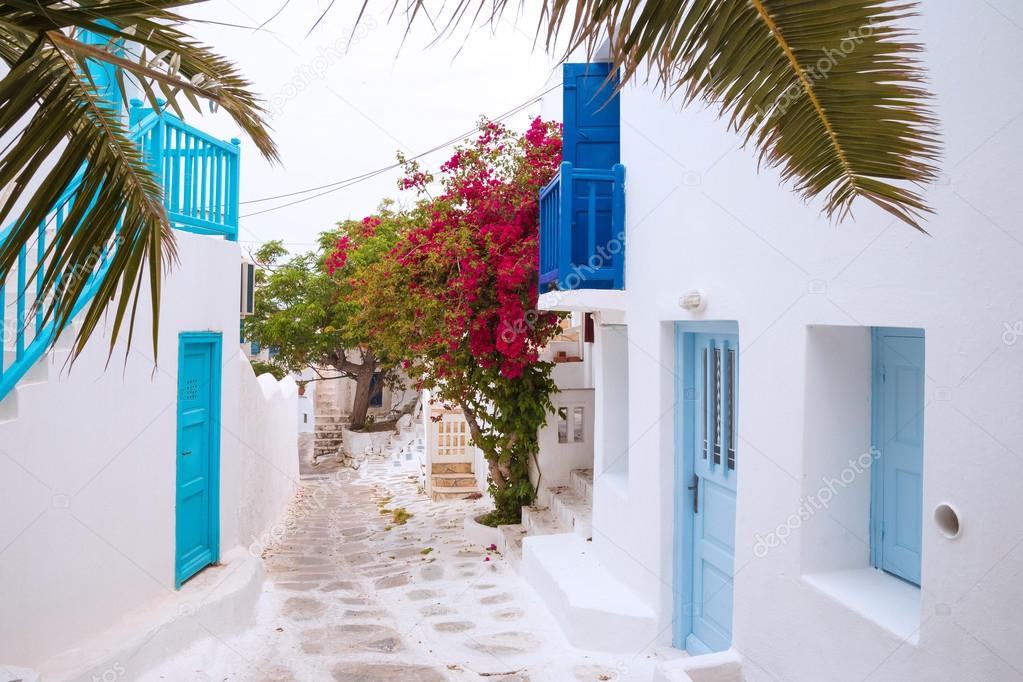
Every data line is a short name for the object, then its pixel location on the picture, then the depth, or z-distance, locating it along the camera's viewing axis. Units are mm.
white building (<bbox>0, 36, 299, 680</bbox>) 4242
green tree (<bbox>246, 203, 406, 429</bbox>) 19953
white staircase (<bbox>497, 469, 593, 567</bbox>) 8164
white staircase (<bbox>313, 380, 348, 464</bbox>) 23328
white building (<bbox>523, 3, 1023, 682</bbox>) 2750
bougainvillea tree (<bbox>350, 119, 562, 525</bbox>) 8672
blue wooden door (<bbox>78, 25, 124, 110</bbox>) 6355
